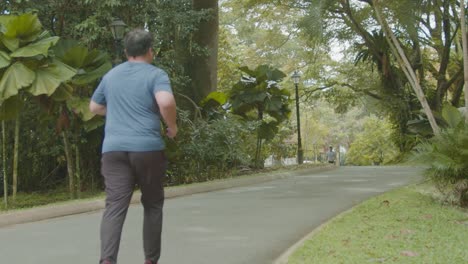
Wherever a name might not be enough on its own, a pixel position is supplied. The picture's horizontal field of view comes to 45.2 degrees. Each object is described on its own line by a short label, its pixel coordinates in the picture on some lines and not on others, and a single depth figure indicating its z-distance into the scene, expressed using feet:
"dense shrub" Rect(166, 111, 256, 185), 45.88
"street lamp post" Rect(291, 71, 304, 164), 75.51
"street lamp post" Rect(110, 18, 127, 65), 37.24
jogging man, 13.12
